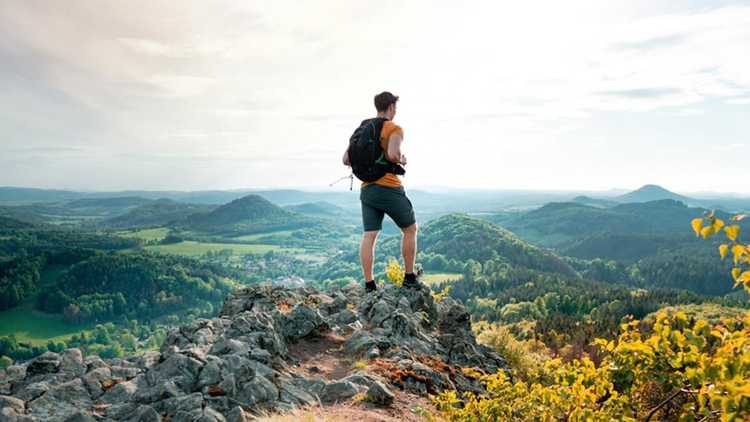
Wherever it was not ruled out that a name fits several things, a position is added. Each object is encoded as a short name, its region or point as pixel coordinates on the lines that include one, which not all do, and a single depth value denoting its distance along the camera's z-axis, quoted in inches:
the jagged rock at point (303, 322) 362.3
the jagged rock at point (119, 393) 251.0
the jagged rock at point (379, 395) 256.4
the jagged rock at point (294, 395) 257.0
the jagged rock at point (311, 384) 273.6
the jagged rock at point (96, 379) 259.8
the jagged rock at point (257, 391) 248.2
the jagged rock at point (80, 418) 212.5
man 363.9
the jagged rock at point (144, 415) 222.4
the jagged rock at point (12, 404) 225.7
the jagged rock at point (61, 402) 234.1
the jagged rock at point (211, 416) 214.4
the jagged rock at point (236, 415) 222.2
